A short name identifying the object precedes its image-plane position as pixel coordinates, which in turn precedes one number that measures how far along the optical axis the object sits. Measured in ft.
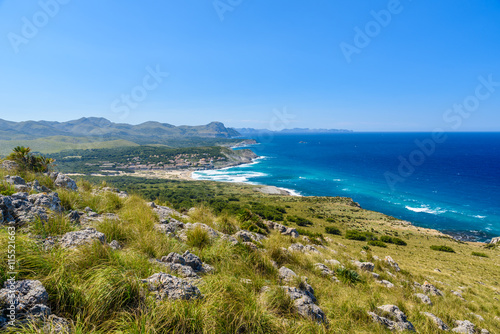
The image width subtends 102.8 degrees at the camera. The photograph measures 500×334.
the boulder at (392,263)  39.09
